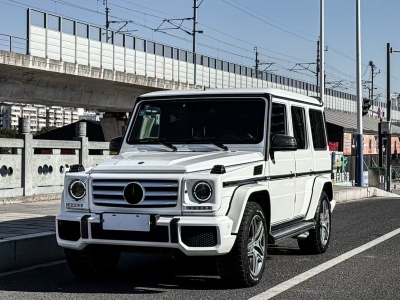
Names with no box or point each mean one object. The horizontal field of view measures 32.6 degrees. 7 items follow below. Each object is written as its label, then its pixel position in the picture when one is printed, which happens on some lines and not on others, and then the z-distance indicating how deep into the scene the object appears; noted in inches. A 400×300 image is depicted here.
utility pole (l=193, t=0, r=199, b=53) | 2404.9
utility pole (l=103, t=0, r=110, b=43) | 2722.7
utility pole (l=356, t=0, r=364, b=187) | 1116.9
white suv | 250.2
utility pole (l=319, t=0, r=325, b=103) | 1175.0
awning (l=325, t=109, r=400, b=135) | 1786.5
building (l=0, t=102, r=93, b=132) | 7096.5
